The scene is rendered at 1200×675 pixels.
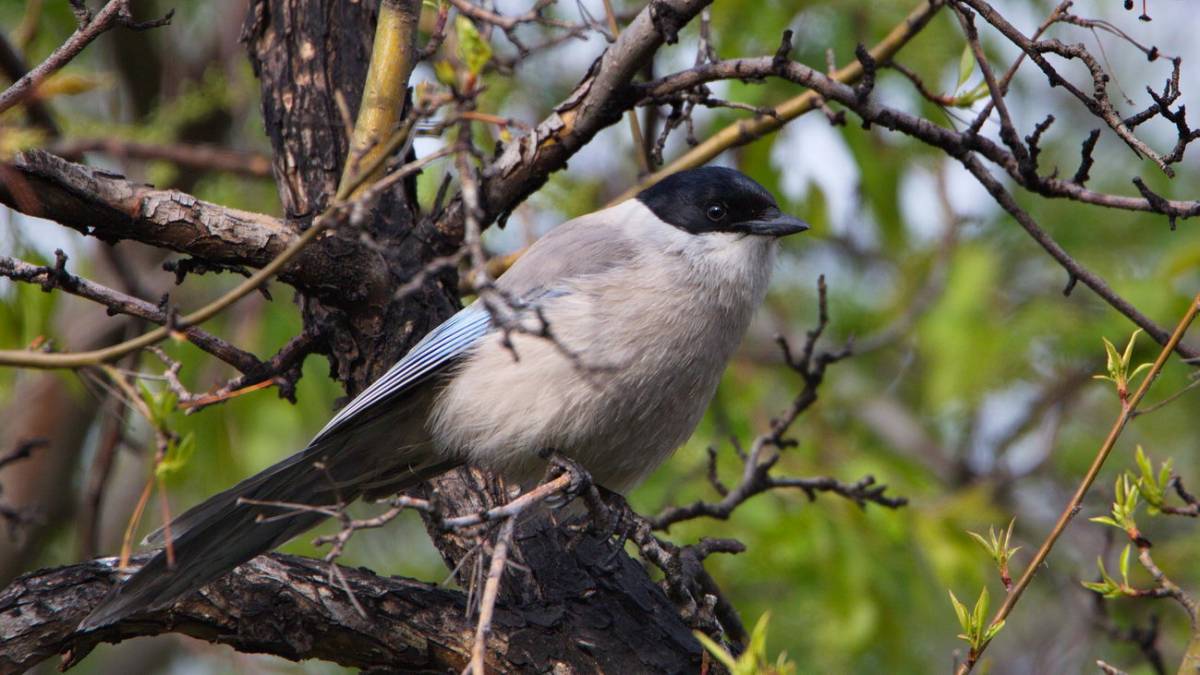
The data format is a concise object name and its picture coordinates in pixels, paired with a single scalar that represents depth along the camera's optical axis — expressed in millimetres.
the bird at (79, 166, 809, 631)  7152
